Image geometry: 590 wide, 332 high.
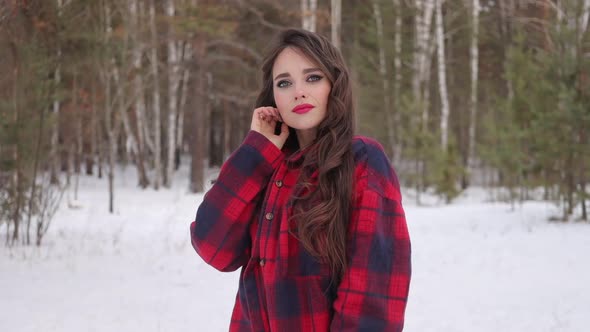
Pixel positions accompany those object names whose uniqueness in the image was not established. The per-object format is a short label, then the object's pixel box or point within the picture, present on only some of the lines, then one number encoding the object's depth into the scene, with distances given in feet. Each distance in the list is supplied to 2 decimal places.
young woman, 5.12
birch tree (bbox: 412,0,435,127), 57.21
